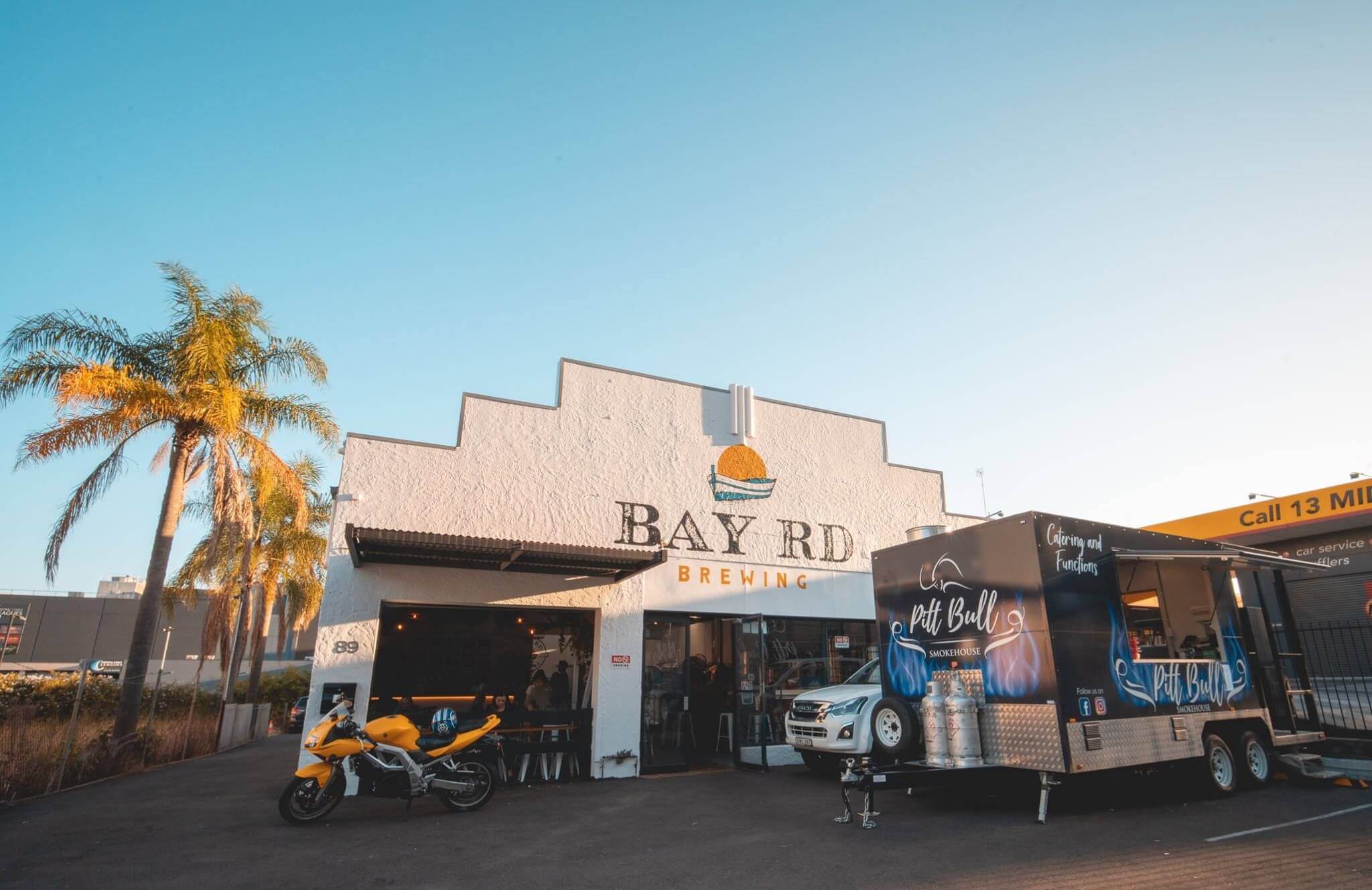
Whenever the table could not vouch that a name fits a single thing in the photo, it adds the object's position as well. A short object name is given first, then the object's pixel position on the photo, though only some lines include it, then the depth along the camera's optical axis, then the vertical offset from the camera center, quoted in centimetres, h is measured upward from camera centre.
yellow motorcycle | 818 -115
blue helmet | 902 -69
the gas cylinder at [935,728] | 809 -71
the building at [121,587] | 6372 +681
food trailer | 772 -7
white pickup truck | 1009 -79
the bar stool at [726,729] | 1363 -120
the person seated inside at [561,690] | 1345 -47
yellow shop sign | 1786 +376
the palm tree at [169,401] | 1280 +464
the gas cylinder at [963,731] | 795 -74
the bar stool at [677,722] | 1274 -98
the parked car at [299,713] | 1998 -126
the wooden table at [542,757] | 1127 -139
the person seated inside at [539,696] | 1295 -55
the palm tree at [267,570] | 2036 +276
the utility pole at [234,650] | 1997 +41
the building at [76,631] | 4853 +229
